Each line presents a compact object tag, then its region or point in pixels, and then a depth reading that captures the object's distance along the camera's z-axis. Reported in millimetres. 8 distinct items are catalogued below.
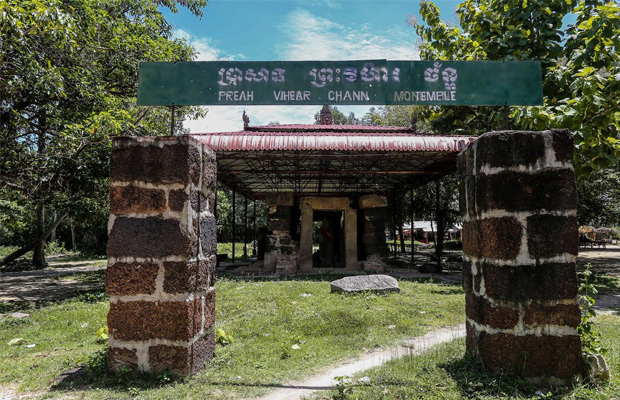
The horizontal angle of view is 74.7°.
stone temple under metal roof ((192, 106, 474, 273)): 10047
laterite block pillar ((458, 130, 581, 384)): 3396
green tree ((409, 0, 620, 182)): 5451
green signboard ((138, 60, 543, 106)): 4371
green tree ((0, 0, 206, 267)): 7098
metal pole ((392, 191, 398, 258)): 18664
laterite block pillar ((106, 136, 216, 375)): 3699
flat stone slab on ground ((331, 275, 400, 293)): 8250
